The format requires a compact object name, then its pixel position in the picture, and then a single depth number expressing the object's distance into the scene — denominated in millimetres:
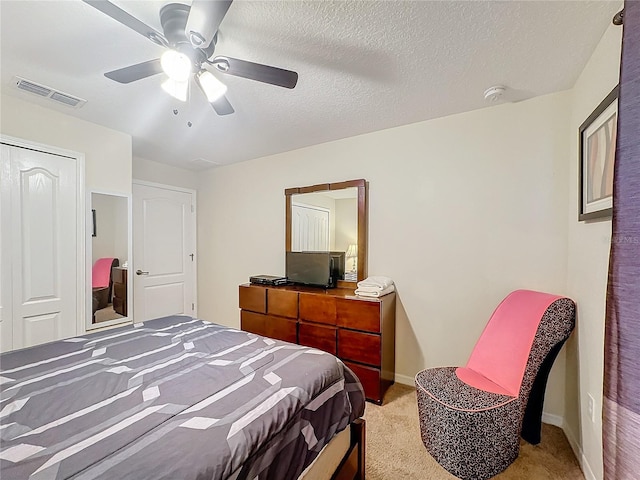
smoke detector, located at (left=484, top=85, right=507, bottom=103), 1947
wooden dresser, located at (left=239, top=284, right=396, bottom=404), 2309
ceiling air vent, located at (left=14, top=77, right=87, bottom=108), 1939
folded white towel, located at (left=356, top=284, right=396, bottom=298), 2402
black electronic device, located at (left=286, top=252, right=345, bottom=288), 2854
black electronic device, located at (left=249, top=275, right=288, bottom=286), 3026
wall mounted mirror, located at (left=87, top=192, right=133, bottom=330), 2631
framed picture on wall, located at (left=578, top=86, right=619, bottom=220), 1322
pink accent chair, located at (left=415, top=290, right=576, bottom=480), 1509
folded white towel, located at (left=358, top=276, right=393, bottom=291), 2454
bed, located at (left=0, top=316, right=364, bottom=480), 773
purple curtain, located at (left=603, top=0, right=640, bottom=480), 622
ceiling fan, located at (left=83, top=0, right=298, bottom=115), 1093
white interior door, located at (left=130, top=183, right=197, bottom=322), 3527
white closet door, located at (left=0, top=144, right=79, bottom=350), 2146
